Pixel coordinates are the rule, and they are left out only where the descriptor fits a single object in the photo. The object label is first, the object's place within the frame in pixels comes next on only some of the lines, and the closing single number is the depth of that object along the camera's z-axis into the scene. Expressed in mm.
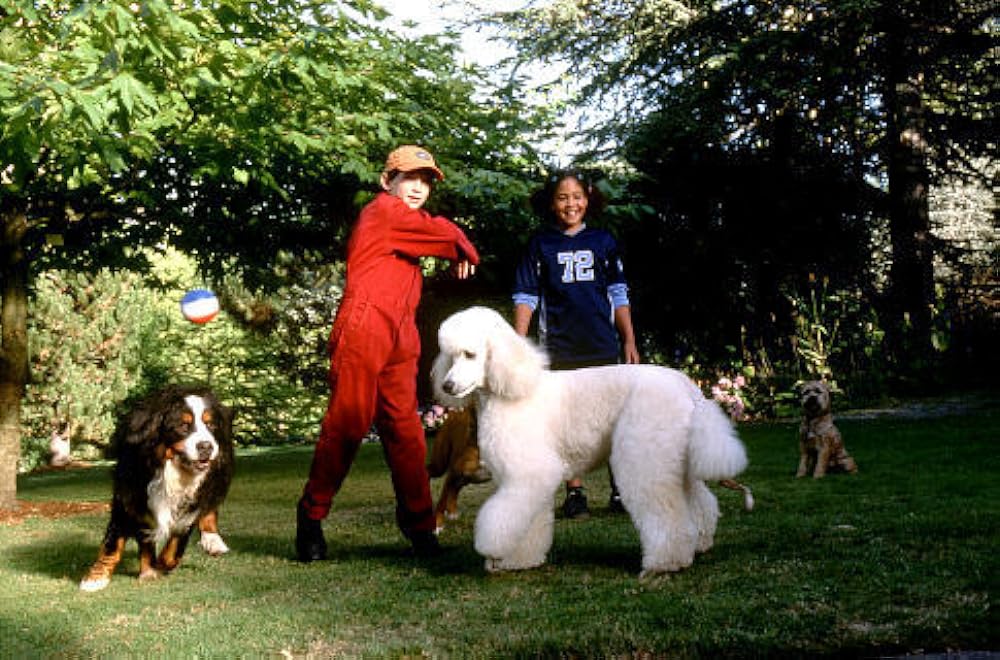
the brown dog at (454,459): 5379
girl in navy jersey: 5160
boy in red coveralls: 4457
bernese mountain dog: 4207
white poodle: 3656
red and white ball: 6672
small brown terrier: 6438
